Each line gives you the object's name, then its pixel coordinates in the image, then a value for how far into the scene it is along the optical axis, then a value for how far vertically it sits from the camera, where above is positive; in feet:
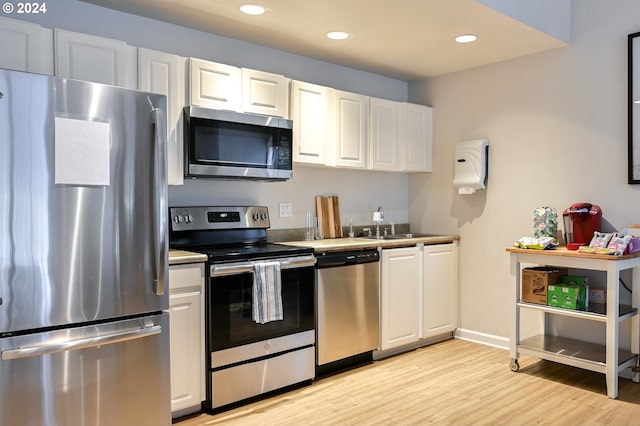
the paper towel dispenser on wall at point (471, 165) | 13.70 +1.04
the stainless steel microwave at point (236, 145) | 9.96 +1.21
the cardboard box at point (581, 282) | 11.07 -1.75
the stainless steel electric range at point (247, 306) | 9.45 -2.01
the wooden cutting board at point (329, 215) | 13.50 -0.31
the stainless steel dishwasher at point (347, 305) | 11.28 -2.34
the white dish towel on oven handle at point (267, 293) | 9.78 -1.73
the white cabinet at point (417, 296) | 12.69 -2.43
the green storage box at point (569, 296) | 10.96 -2.01
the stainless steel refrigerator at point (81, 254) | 6.48 -0.70
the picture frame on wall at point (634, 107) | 11.12 +2.12
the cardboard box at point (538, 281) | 11.48 -1.77
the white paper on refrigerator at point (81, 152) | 6.72 +0.69
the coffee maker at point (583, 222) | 11.34 -0.41
